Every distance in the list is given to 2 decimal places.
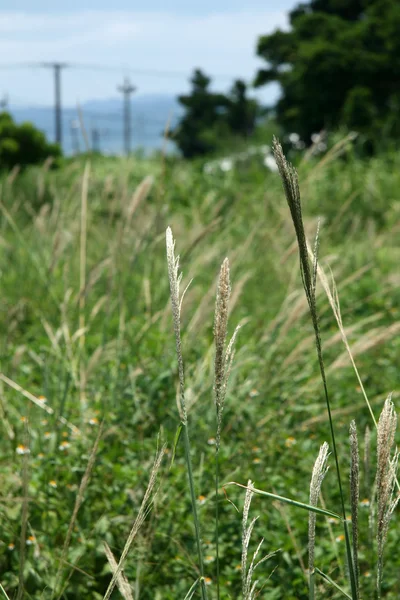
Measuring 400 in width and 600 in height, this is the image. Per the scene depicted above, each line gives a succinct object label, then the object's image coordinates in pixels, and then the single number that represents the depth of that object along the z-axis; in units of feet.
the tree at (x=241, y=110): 150.51
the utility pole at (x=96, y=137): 221.50
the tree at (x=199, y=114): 155.74
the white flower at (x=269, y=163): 32.32
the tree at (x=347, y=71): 77.61
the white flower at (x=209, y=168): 30.33
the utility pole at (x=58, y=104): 132.26
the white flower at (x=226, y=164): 31.03
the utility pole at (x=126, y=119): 186.91
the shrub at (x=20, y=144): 37.09
